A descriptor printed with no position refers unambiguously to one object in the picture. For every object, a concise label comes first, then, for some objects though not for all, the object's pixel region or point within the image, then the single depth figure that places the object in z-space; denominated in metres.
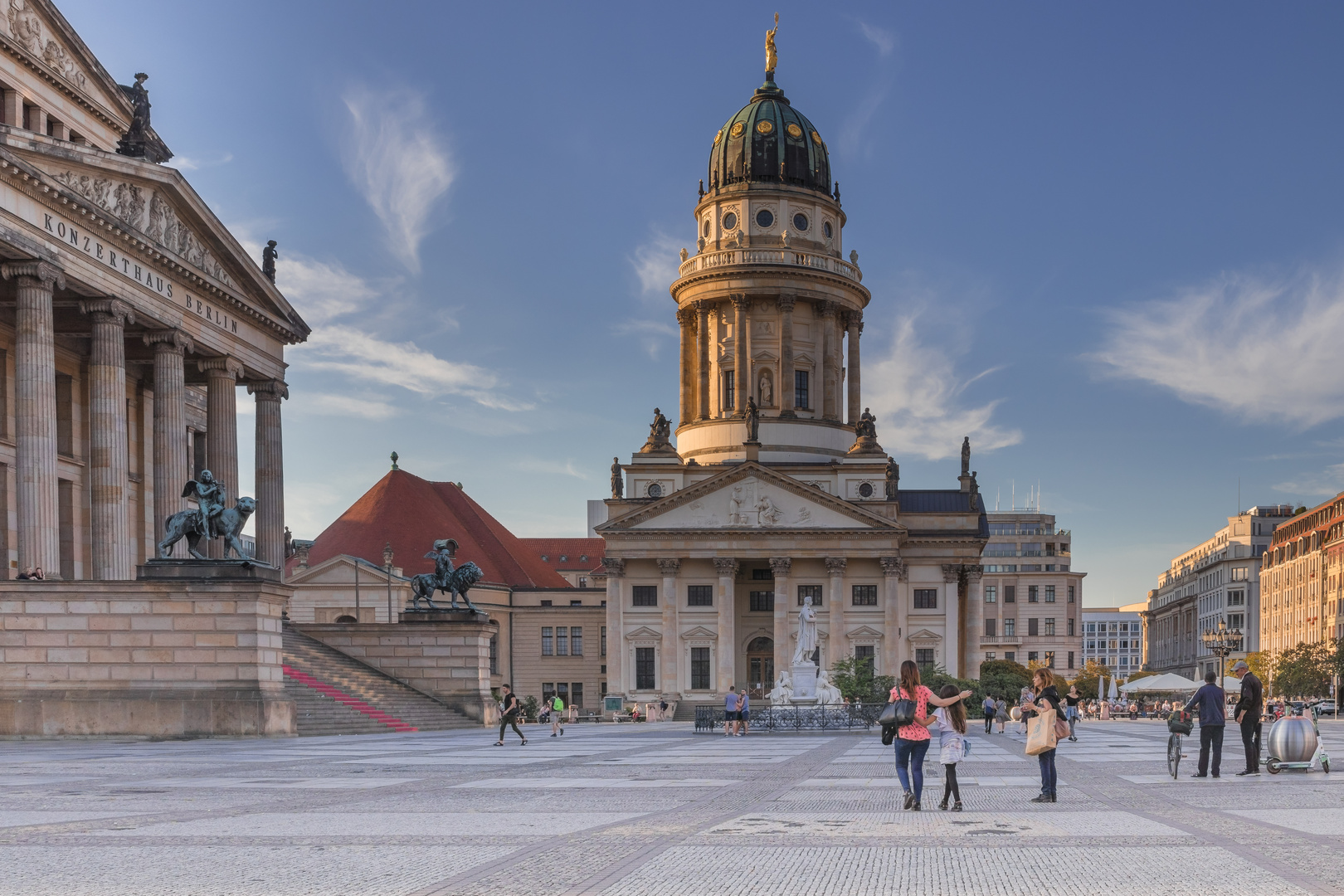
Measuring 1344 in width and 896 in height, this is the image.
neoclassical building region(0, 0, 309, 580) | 39.47
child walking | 16.23
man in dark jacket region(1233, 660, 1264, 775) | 22.27
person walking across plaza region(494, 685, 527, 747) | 34.38
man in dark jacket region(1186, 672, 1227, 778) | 21.67
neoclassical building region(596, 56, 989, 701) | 92.25
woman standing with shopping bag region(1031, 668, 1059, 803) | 17.05
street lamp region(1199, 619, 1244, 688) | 64.69
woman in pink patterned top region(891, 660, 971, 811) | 16.25
